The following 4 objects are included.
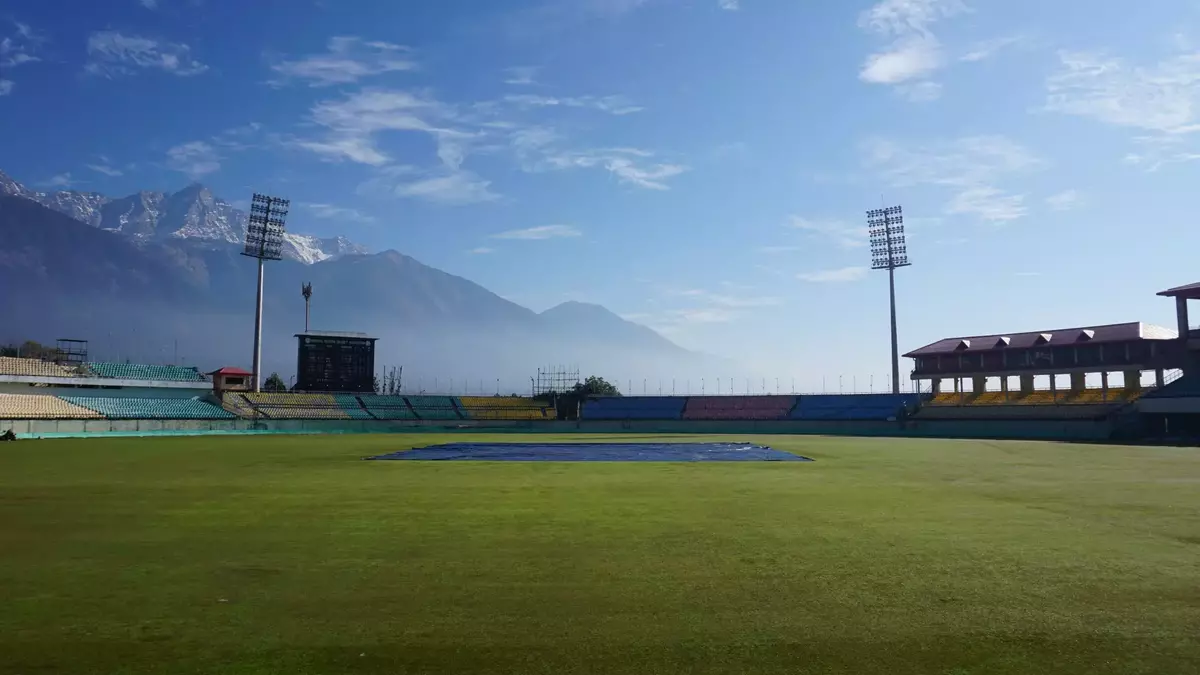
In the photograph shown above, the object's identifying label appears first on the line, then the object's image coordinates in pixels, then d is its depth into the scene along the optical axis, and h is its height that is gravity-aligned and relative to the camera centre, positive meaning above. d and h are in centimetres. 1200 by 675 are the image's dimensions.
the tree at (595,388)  9944 +216
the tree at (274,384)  10721 +275
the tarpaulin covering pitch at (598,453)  3262 -231
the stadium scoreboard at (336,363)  7750 +408
